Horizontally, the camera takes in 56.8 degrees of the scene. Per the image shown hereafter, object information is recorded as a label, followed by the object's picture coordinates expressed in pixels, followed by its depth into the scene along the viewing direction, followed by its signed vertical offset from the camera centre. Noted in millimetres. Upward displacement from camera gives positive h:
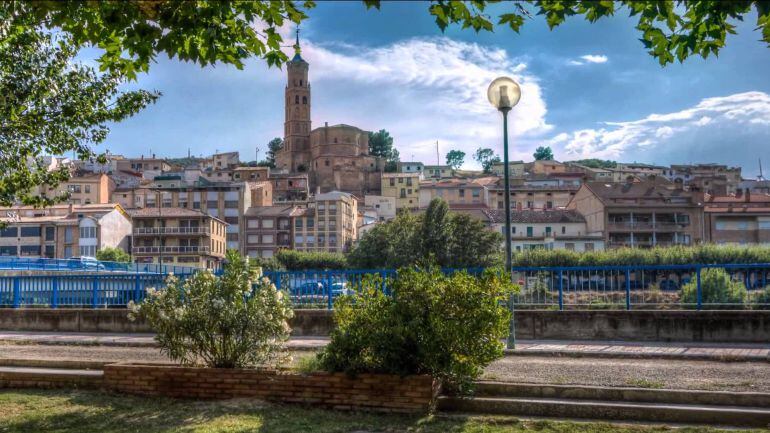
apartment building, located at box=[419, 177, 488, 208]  113500 +10988
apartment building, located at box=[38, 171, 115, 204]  117062 +12493
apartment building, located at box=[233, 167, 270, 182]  138875 +17477
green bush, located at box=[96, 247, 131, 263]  80694 +1077
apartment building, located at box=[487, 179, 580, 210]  114438 +10366
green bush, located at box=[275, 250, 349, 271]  87375 +275
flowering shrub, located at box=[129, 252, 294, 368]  8977 -684
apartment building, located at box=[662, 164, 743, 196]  136838 +18982
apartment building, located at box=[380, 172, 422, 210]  133125 +14014
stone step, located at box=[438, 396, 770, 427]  7406 -1642
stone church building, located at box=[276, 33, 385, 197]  157875 +27022
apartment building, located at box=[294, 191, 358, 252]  107188 +5560
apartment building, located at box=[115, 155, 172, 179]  157250 +22350
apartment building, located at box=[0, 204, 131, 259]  89875 +3874
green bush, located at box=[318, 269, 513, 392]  8031 -792
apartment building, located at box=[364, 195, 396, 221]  133625 +10274
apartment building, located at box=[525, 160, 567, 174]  149125 +19557
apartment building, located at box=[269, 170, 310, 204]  132375 +14462
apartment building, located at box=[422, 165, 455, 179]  164762 +21216
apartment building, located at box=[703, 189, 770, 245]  88250 +4477
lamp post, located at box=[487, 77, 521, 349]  13984 +3262
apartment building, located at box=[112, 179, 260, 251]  110756 +10380
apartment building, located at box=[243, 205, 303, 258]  109188 +4948
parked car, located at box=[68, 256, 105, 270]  44188 +42
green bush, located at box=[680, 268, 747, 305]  15616 -660
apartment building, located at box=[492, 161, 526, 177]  157500 +21166
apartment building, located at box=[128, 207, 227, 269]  97125 +3787
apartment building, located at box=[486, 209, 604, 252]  87875 +3670
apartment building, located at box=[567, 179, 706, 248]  87375 +5196
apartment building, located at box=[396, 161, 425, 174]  166125 +22100
